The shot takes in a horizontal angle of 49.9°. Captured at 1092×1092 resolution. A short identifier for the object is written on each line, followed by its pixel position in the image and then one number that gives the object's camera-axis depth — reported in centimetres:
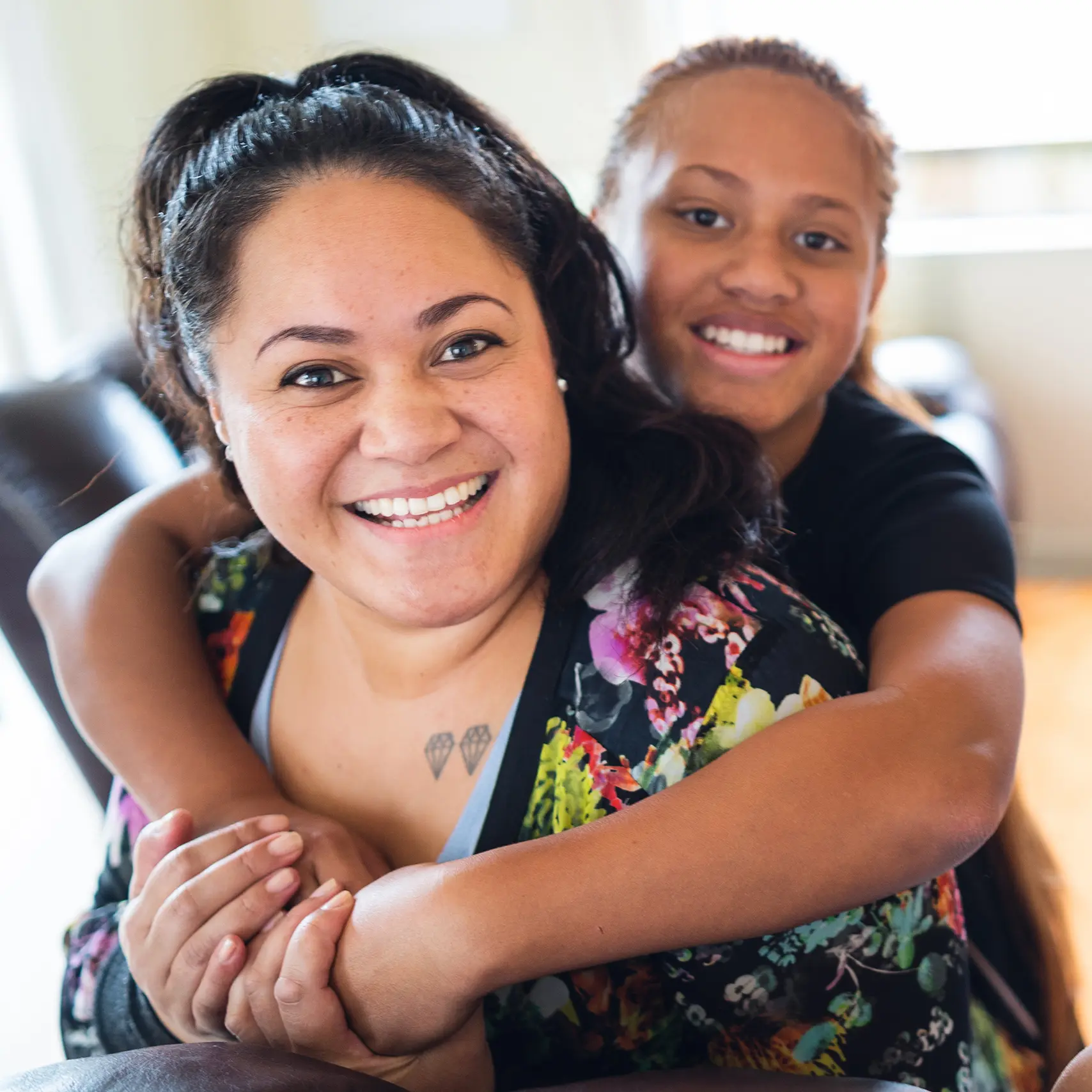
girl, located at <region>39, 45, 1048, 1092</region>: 90
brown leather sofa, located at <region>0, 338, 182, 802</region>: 141
